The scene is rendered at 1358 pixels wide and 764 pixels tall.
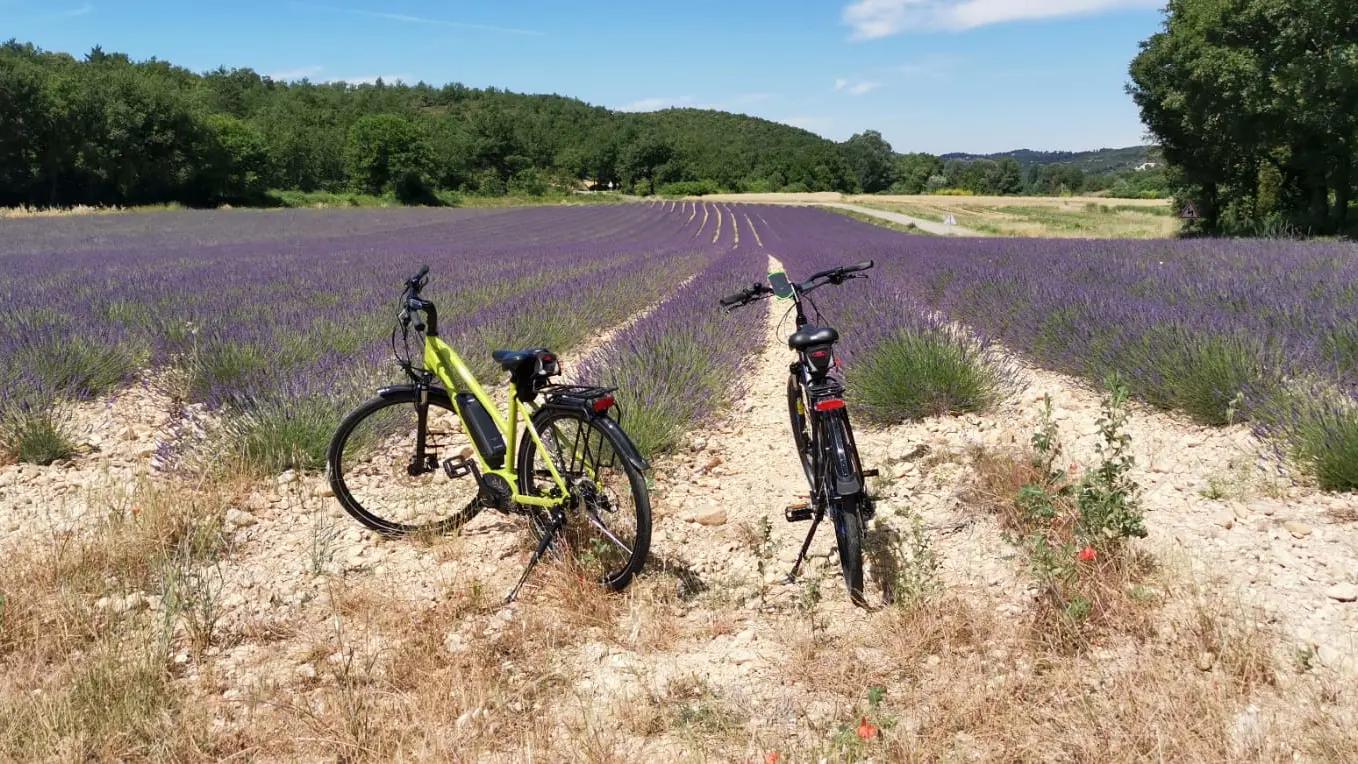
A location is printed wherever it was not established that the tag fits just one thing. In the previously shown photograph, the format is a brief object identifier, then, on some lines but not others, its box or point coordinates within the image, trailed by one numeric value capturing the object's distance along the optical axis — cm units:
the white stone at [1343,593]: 216
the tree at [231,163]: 4794
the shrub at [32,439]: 372
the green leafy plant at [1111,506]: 237
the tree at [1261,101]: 1644
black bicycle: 242
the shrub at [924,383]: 441
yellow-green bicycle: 263
